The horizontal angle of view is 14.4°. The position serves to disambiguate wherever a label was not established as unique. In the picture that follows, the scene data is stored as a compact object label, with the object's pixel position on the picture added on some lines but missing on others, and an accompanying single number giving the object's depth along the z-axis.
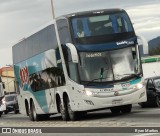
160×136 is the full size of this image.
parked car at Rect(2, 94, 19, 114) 50.16
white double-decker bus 22.67
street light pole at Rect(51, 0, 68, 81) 23.60
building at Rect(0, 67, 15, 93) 119.66
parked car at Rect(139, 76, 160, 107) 28.58
